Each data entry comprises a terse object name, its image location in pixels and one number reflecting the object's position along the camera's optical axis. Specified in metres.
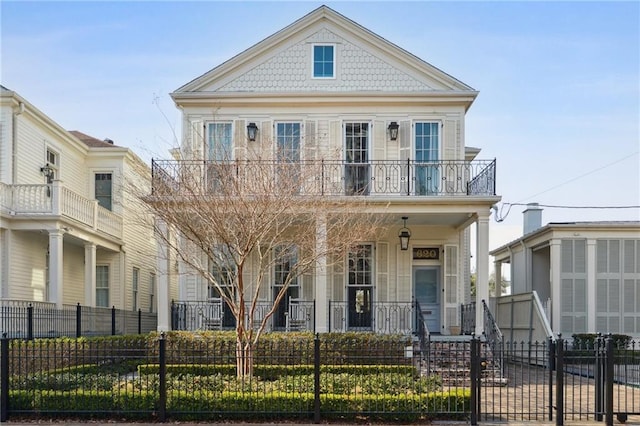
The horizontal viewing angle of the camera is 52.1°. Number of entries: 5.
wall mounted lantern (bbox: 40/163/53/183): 22.05
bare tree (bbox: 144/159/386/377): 12.84
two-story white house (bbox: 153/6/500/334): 19.00
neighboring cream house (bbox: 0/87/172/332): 19.77
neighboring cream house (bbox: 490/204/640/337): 20.80
